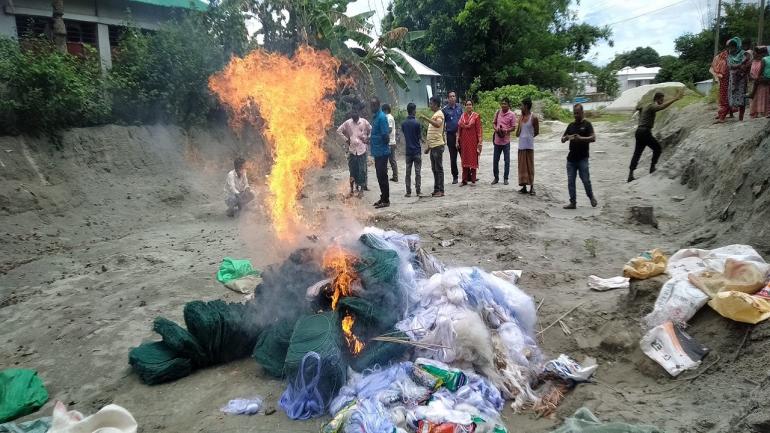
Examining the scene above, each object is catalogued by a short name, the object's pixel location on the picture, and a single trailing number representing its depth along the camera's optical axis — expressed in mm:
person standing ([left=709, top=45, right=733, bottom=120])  10477
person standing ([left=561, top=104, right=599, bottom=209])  9055
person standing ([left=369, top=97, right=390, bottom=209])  10094
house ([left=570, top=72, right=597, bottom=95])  39631
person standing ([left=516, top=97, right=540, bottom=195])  10336
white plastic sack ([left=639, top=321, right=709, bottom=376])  3898
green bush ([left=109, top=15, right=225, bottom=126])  12969
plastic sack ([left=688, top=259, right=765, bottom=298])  4082
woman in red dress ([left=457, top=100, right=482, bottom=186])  11695
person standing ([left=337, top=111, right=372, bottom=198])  10508
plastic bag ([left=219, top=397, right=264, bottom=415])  3996
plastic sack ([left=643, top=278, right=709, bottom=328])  4188
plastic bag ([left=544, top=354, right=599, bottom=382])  4164
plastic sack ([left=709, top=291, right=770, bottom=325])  3732
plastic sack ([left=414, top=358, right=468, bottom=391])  3982
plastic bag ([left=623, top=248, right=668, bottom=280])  4781
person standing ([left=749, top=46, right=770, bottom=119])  9273
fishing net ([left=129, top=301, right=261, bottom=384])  4539
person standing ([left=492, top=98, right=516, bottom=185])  11242
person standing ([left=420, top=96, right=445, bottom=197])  11055
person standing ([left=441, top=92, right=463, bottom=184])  12398
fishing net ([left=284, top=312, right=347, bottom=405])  4051
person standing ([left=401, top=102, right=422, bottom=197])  10758
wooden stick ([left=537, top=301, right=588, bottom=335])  5005
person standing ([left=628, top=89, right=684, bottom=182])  10297
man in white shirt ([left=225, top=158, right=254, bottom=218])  10445
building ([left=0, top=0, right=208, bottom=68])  13703
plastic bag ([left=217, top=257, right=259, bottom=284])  6961
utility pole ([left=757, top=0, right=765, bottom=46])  14506
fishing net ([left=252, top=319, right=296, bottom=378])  4496
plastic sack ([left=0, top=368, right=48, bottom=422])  4172
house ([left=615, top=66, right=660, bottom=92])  57000
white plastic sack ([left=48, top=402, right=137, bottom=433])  3510
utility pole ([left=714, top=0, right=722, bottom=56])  24036
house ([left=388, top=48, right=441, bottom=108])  29019
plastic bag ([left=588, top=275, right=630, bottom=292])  5617
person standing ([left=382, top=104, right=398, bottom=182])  11359
